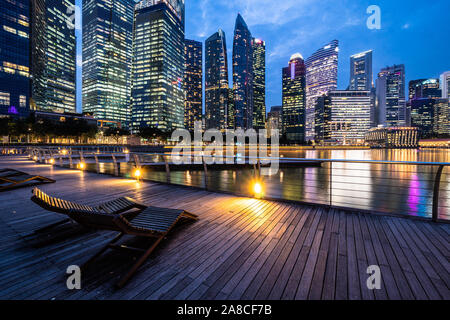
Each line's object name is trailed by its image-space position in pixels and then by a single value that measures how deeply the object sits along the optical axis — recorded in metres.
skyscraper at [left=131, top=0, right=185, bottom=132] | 123.94
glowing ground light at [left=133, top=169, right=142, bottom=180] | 7.73
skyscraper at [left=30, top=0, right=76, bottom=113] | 103.06
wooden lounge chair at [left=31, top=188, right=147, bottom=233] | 2.62
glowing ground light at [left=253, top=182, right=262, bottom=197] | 5.40
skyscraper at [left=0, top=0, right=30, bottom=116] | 70.75
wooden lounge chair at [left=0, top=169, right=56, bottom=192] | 6.21
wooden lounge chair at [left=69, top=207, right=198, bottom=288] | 2.14
